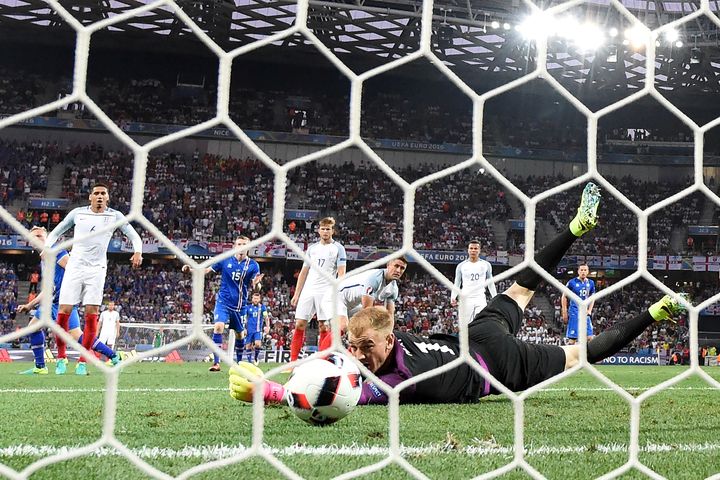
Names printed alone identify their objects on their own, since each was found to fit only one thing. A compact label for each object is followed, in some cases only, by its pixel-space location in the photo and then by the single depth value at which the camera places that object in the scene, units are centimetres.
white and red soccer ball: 238
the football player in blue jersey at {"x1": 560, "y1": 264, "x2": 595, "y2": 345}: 834
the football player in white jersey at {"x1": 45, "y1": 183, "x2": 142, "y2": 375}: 517
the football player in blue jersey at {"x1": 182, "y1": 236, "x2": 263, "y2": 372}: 707
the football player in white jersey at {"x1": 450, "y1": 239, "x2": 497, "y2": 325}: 659
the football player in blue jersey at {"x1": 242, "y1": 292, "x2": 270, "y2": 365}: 970
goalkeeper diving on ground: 282
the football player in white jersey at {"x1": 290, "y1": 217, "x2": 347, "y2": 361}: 595
